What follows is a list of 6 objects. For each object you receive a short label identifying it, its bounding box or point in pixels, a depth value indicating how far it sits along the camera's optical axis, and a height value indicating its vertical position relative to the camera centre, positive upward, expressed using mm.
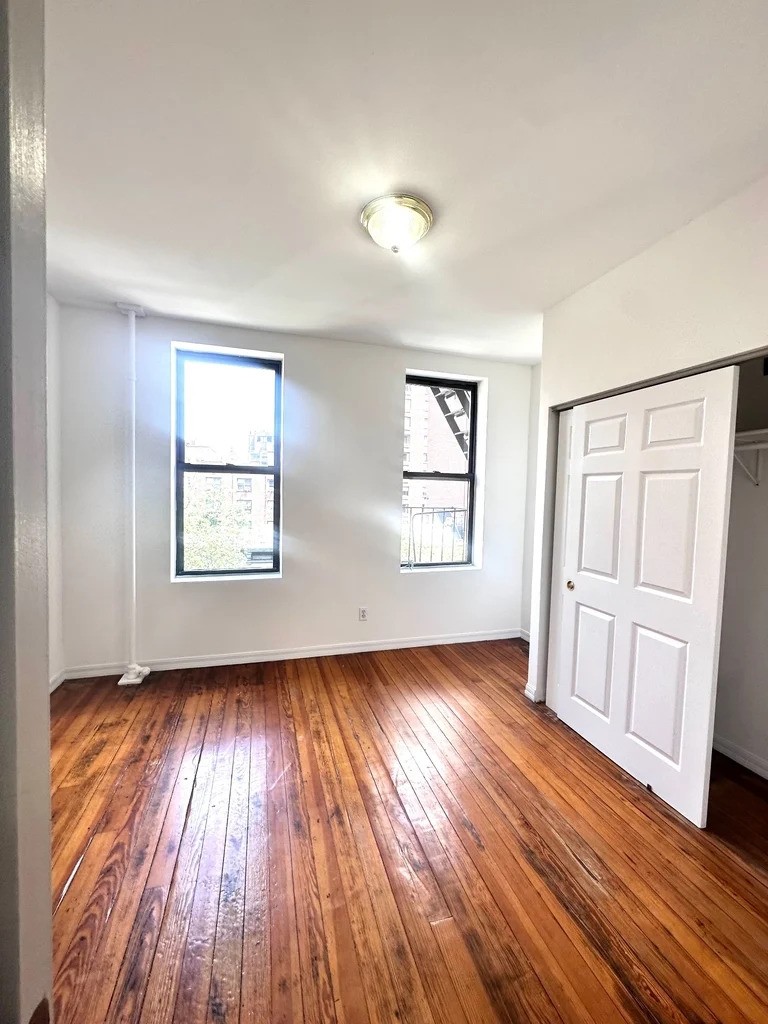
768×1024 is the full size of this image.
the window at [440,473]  3598 +212
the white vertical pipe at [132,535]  2775 -352
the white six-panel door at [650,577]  1644 -352
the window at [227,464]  3092 +192
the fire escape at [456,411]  3686 +789
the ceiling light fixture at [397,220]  1603 +1139
